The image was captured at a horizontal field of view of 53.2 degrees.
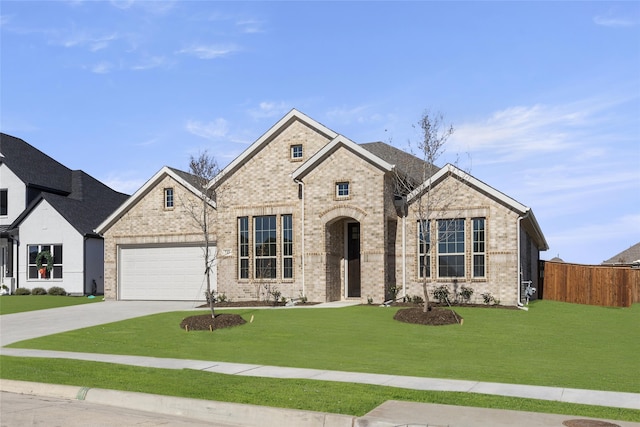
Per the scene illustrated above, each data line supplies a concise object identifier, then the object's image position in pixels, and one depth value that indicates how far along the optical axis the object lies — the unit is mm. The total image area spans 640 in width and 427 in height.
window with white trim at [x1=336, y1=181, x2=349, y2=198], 25767
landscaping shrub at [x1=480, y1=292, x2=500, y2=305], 24281
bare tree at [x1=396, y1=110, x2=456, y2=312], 24703
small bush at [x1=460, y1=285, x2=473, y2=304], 24547
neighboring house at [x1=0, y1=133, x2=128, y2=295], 34562
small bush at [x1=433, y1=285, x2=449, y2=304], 24750
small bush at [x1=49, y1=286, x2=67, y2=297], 34344
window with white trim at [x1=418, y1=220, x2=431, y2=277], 25422
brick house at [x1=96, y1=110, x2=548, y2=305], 24781
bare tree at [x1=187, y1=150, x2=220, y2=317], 22609
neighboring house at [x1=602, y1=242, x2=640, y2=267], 54156
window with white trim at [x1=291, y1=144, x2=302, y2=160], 27625
